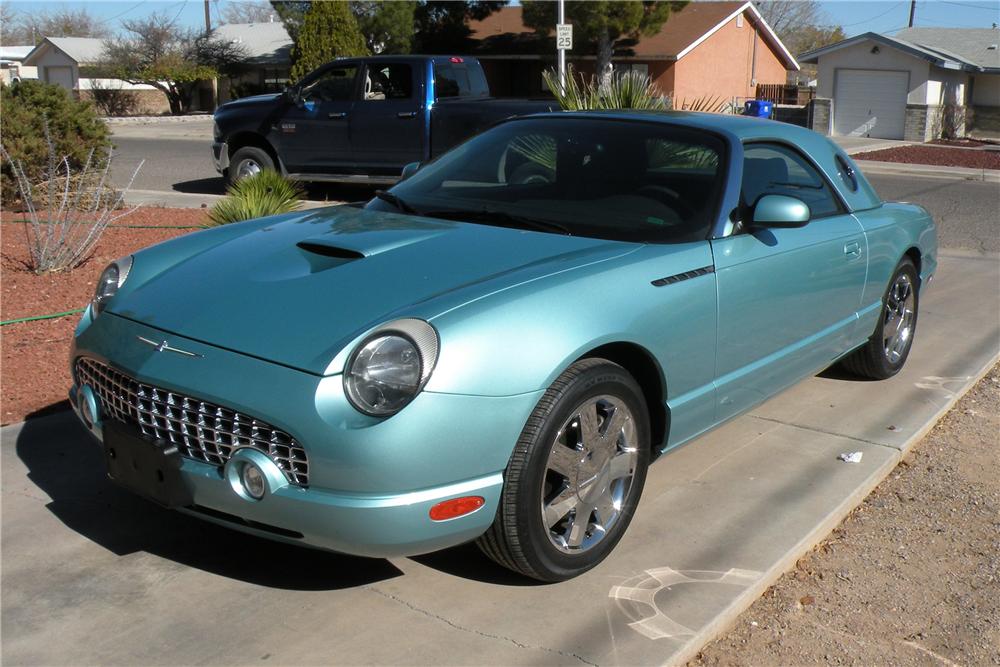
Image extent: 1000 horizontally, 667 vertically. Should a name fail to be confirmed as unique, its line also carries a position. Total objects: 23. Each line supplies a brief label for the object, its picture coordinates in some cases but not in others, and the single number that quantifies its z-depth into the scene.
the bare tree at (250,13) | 79.00
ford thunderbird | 3.00
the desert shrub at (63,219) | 7.63
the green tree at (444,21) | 37.53
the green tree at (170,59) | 43.62
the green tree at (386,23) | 35.81
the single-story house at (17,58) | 61.21
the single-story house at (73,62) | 49.31
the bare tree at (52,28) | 95.00
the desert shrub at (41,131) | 10.52
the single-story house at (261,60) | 45.81
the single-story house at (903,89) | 34.44
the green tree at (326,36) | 33.16
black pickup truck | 12.98
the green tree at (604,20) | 32.19
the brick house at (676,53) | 38.16
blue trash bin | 25.80
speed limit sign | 21.61
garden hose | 6.46
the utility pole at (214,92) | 45.24
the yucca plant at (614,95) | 10.79
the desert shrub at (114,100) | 44.12
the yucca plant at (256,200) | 7.84
